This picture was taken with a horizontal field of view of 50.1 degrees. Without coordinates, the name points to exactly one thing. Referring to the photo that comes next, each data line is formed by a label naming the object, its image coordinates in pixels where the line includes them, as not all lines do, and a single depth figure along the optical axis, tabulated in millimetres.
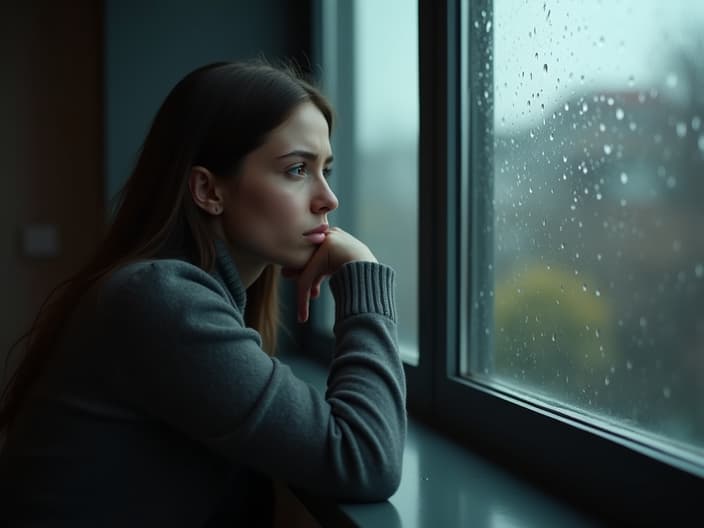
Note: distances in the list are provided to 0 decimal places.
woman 849
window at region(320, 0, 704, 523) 759
